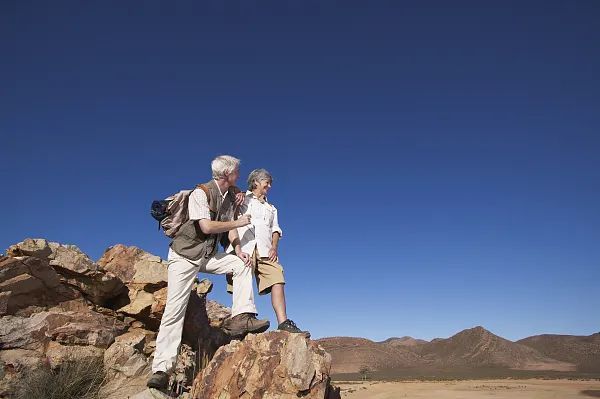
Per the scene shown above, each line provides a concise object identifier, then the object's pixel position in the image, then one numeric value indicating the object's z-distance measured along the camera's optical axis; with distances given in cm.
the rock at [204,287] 783
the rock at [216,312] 810
